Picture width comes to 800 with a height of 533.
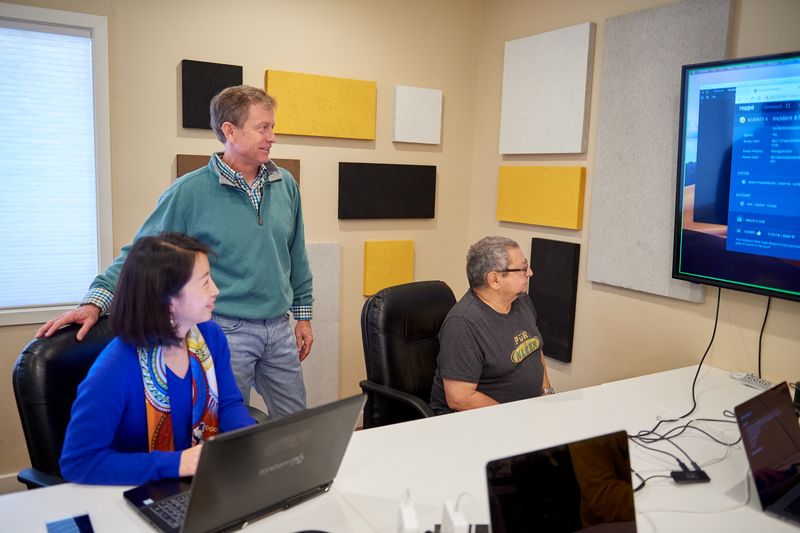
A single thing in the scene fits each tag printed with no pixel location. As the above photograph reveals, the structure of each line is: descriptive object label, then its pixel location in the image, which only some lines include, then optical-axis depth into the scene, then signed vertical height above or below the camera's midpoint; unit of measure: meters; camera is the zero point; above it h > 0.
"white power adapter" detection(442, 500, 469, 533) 1.17 -0.61
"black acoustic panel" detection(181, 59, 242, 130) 2.89 +0.45
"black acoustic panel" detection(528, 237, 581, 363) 3.13 -0.49
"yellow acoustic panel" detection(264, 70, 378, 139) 3.12 +0.42
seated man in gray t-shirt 2.13 -0.51
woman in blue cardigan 1.37 -0.47
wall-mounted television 2.13 +0.09
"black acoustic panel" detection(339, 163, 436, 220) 3.39 -0.01
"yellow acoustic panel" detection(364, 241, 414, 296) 3.51 -0.42
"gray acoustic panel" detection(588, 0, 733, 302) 2.54 +0.26
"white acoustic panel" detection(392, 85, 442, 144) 3.48 +0.42
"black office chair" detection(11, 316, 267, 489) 1.55 -0.55
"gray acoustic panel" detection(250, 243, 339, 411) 3.35 -0.78
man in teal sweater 2.18 -0.15
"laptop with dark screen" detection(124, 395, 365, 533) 1.12 -0.56
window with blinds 2.59 +0.06
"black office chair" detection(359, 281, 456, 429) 2.28 -0.60
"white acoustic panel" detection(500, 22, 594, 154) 3.02 +0.52
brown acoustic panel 2.92 +0.09
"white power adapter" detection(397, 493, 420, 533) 1.17 -0.61
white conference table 1.30 -0.68
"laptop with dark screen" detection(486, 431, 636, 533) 1.09 -0.53
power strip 2.29 -0.66
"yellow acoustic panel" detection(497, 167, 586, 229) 3.06 -0.01
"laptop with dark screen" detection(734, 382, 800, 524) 1.46 -0.59
